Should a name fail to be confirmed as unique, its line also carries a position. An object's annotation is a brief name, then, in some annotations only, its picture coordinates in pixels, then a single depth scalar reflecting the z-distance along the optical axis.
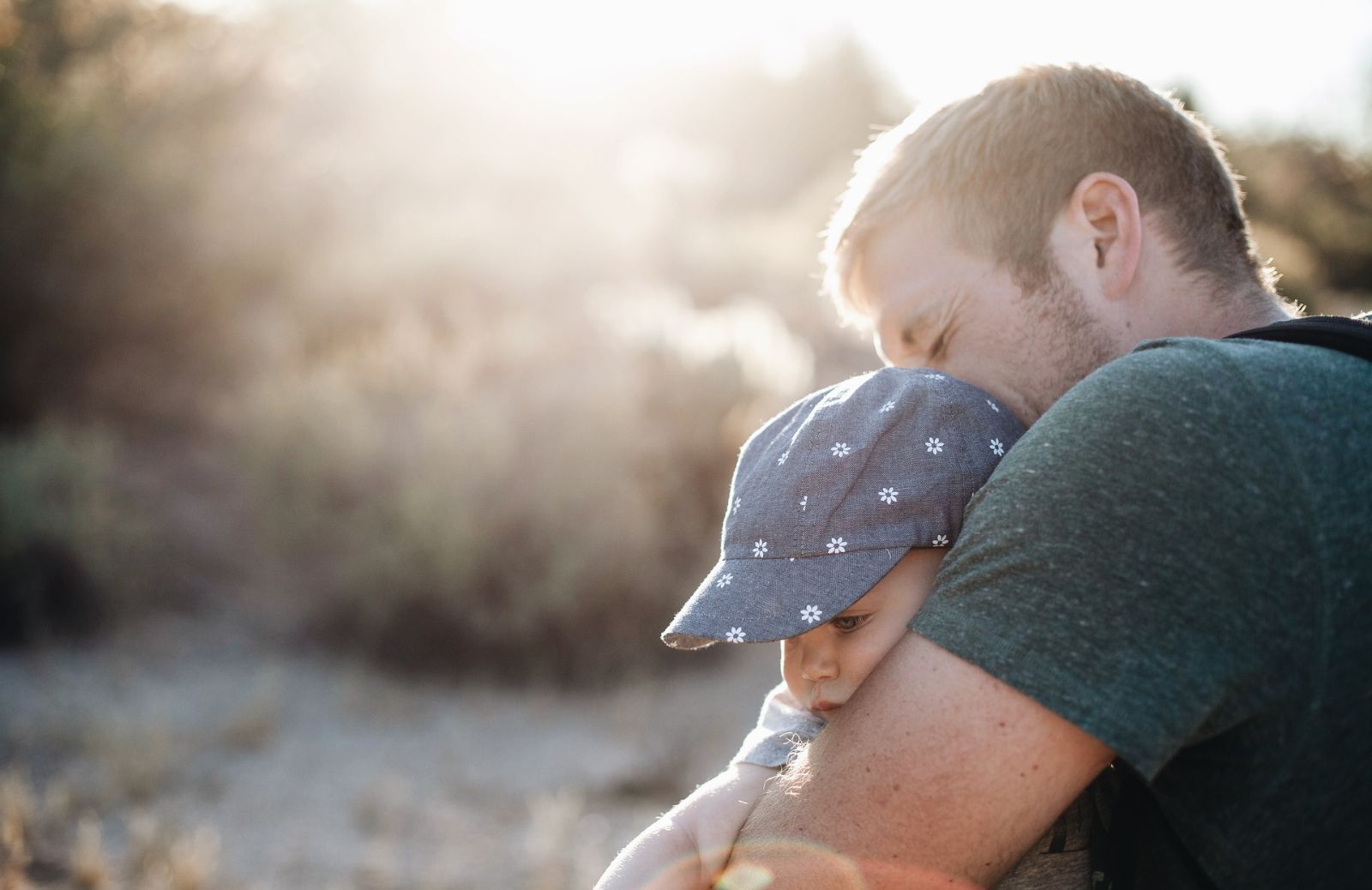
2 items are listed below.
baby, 1.29
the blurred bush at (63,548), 5.53
